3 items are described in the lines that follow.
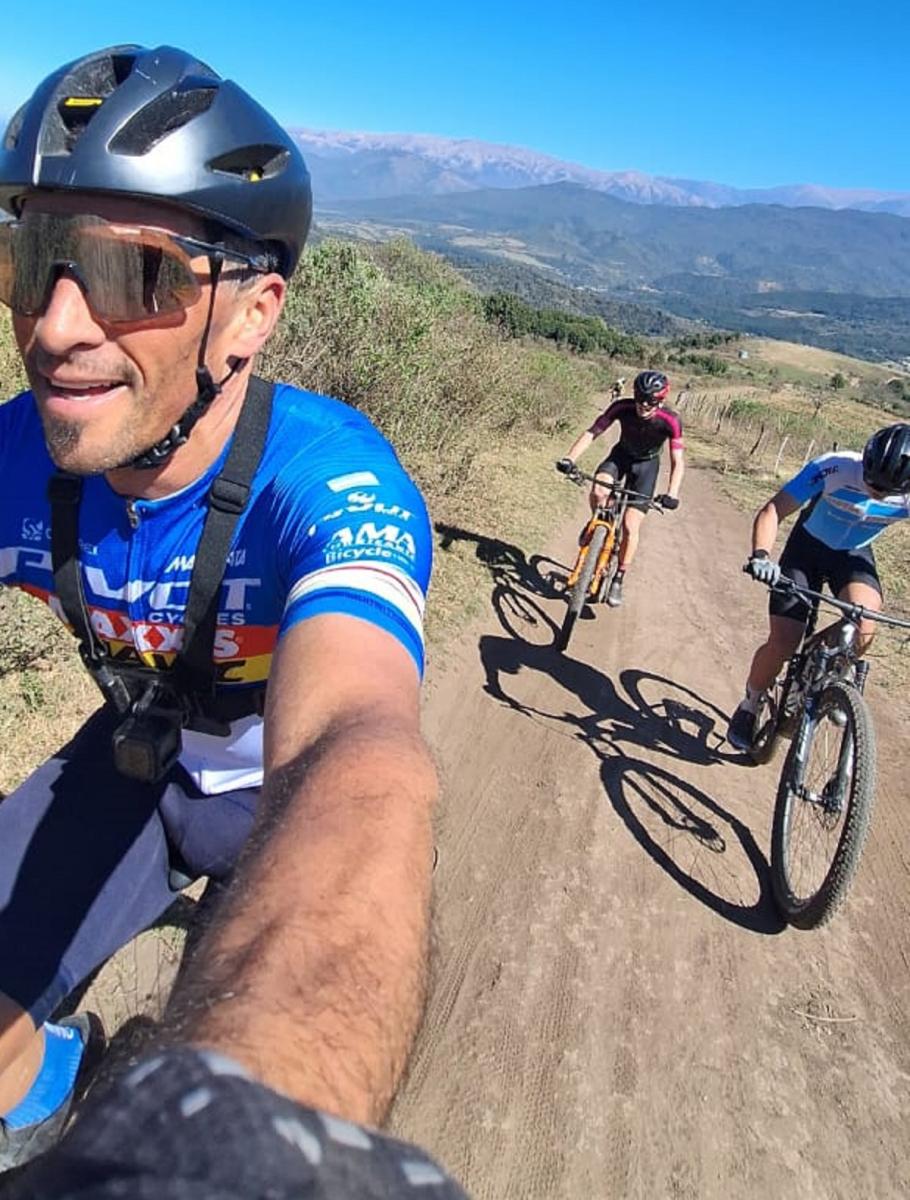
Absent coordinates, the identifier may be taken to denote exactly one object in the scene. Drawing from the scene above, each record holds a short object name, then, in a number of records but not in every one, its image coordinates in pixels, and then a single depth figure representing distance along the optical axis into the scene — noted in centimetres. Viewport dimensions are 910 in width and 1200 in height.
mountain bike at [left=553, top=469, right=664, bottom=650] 609
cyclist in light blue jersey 405
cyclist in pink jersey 675
